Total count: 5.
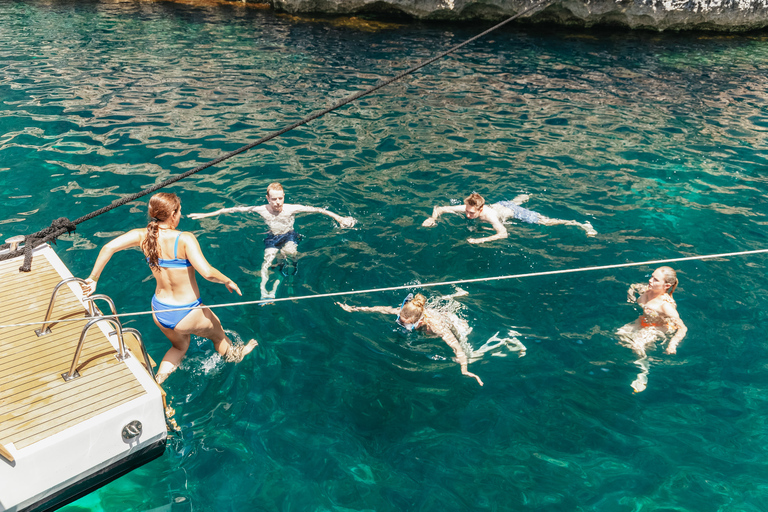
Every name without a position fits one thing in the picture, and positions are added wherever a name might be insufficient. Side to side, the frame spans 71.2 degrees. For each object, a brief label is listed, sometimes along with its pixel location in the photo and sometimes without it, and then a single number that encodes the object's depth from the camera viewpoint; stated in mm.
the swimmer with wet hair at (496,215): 8766
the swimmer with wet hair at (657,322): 6895
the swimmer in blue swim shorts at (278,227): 7863
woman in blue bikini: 5383
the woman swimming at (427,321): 6652
